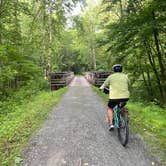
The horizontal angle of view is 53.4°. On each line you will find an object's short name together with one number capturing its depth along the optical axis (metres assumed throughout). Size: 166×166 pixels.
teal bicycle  3.66
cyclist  3.94
